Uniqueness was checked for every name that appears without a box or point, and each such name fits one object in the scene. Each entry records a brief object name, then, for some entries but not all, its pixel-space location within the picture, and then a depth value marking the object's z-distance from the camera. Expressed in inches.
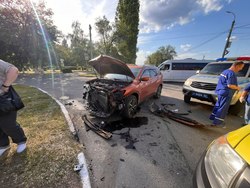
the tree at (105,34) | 807.8
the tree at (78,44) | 1170.6
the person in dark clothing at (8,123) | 69.8
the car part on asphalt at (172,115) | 127.1
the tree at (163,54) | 1904.1
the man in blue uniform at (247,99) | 98.2
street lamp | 482.9
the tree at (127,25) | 772.5
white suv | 145.1
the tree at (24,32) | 539.5
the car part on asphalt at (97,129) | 103.6
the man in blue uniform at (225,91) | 107.5
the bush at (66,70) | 922.4
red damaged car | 121.6
